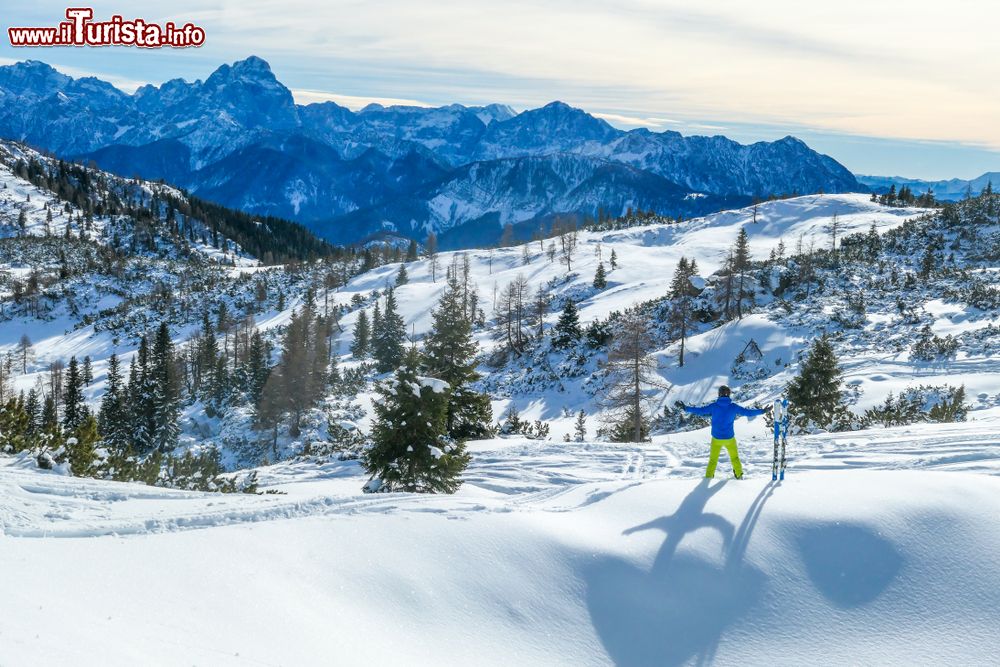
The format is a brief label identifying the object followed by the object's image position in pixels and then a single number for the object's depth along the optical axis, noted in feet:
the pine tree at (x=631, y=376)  91.66
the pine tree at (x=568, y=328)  189.47
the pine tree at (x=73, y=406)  148.27
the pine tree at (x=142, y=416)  157.89
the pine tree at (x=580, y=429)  103.65
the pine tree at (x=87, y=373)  247.17
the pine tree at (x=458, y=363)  80.53
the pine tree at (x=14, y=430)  53.83
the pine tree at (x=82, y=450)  49.96
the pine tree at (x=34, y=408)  152.31
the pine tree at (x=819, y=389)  74.18
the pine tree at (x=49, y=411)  145.59
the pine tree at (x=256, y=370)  176.24
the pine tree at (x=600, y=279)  290.11
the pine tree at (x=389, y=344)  205.05
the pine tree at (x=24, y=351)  292.81
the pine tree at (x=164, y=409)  160.56
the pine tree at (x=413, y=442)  51.21
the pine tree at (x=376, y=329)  233.00
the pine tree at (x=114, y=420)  152.35
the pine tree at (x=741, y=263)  179.81
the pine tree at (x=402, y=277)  364.89
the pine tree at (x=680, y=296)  175.42
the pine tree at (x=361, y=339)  239.09
